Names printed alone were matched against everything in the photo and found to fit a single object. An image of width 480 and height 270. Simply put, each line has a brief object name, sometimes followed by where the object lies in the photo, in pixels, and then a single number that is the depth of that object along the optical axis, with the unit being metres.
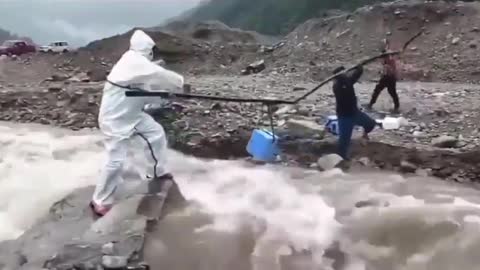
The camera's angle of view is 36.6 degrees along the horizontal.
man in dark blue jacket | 7.95
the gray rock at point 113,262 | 5.52
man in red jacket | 11.61
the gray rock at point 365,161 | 8.37
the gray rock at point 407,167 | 8.09
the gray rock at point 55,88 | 13.17
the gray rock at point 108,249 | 5.74
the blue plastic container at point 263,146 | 8.29
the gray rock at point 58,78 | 15.81
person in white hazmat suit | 6.60
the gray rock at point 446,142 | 8.84
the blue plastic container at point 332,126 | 9.02
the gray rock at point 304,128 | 9.26
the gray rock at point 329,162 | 8.25
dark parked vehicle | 21.62
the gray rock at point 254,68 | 17.67
